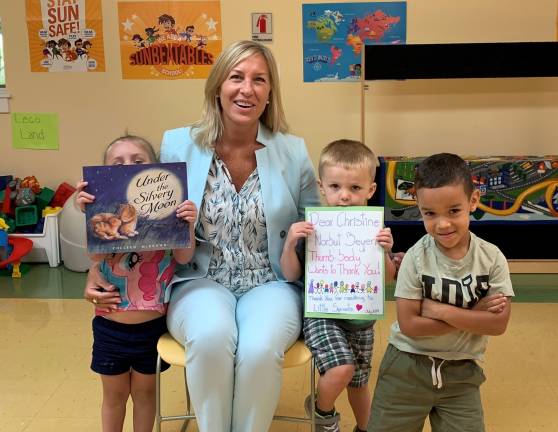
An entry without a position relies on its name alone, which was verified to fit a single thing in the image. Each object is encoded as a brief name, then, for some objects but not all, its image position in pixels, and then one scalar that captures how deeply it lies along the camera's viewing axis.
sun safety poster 3.87
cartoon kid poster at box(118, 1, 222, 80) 3.80
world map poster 3.73
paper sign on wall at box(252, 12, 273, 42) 3.78
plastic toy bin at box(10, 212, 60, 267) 3.93
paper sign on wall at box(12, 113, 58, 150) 4.04
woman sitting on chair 1.59
